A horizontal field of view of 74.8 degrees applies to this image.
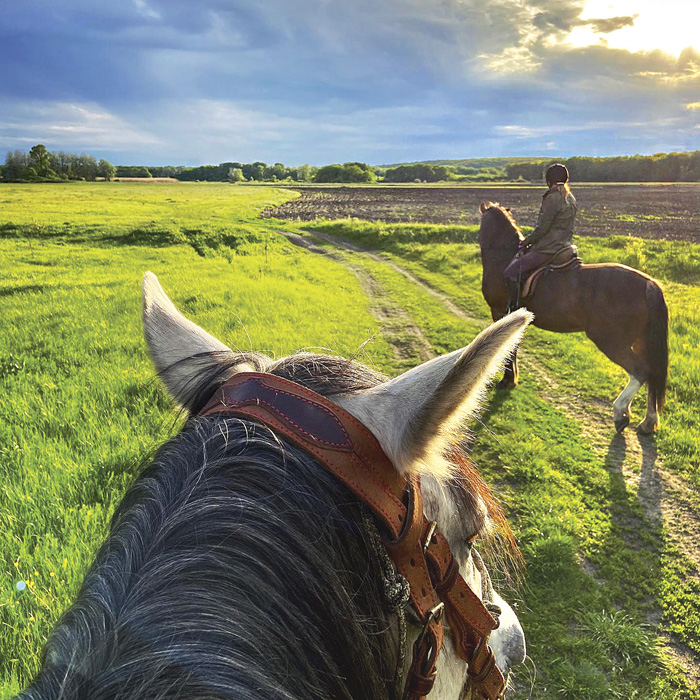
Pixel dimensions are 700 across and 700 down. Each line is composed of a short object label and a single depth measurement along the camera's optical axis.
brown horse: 5.55
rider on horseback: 6.38
